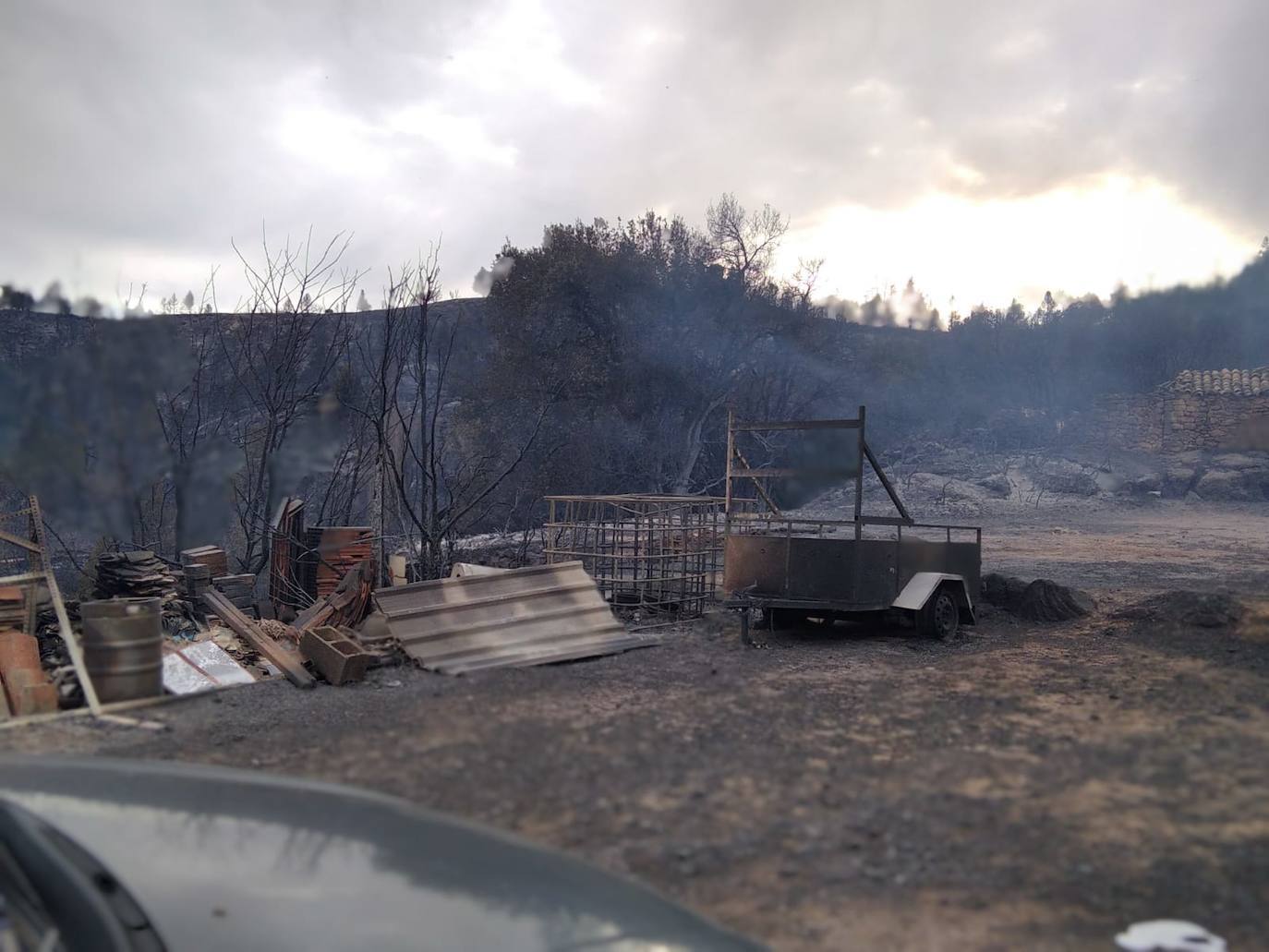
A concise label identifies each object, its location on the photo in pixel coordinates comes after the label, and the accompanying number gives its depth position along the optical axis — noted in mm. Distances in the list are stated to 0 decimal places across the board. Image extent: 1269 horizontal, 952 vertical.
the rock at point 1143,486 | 24328
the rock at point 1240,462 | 24000
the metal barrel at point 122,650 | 6324
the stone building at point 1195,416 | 25797
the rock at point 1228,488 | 23219
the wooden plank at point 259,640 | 7203
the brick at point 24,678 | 6117
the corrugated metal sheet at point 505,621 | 7730
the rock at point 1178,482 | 24344
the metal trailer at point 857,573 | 8914
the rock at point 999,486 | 24891
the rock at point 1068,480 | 24547
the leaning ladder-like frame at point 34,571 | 6977
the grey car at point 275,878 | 1540
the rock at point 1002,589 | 10305
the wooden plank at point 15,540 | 6961
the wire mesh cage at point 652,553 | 10383
